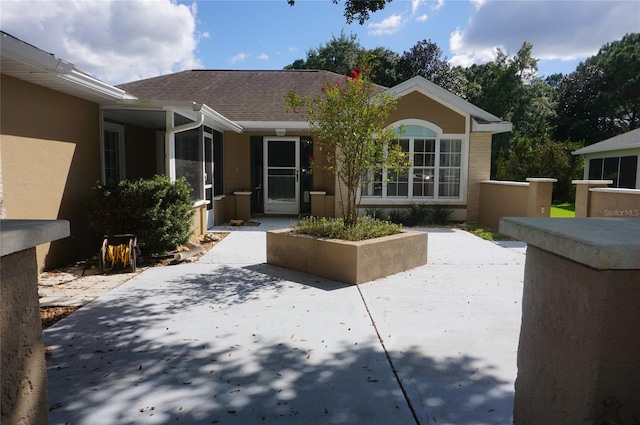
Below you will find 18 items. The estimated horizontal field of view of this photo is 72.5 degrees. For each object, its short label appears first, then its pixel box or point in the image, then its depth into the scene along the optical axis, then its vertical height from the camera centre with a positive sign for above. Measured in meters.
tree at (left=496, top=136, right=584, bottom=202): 21.27 +0.72
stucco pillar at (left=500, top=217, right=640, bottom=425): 1.74 -0.62
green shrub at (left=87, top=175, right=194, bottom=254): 7.16 -0.62
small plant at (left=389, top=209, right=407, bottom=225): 12.77 -1.17
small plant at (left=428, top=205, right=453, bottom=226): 12.87 -1.13
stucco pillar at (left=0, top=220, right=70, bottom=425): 1.83 -0.67
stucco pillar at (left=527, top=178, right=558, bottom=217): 10.15 -0.42
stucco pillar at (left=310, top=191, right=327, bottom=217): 13.25 -0.81
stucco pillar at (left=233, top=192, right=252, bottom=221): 13.02 -0.89
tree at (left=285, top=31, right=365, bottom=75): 33.47 +9.47
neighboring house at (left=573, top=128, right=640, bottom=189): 18.76 +0.91
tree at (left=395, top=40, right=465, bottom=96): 28.16 +7.50
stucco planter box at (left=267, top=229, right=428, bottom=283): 6.23 -1.20
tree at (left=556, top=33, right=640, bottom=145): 31.53 +6.00
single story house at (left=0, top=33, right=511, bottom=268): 6.08 +0.74
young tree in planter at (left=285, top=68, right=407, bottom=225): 7.06 +0.80
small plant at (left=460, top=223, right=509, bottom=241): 10.44 -1.38
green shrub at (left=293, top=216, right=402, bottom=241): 6.75 -0.85
